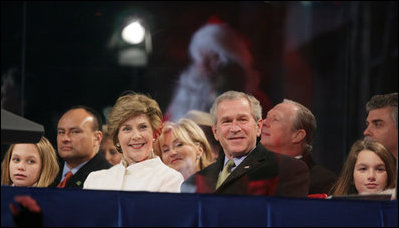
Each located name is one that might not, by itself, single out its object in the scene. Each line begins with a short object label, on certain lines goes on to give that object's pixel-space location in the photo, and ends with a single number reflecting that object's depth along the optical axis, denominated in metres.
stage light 13.64
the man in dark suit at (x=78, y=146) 12.23
